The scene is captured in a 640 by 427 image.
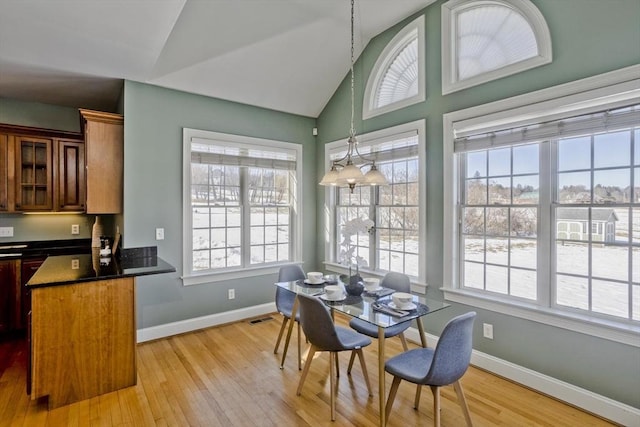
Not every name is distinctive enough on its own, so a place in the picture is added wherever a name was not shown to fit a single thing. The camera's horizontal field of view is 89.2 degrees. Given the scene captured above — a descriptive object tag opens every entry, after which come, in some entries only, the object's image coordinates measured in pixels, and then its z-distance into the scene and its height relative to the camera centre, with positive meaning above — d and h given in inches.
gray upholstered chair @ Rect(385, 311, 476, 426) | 70.9 -35.6
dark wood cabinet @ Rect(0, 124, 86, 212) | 147.4 +19.2
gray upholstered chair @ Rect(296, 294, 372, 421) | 86.5 -33.9
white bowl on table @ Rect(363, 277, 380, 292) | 106.5 -24.2
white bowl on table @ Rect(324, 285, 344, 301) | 99.3 -25.2
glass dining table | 81.4 -27.2
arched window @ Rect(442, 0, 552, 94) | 101.9 +59.8
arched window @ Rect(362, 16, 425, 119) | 134.0 +62.4
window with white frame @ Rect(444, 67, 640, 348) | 87.8 +2.1
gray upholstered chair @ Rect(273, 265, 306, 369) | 126.4 -33.6
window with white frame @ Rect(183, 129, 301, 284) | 152.6 +4.1
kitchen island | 91.6 -36.4
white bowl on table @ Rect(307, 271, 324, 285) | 116.0 -24.0
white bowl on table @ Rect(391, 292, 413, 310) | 89.9 -24.9
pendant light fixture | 95.8 +10.6
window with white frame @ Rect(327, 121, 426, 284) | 135.5 +3.7
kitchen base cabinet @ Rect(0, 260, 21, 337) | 138.8 -37.7
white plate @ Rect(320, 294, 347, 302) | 98.9 -26.6
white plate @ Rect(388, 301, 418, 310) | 89.7 -26.4
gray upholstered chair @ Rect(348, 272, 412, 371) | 102.8 -36.4
